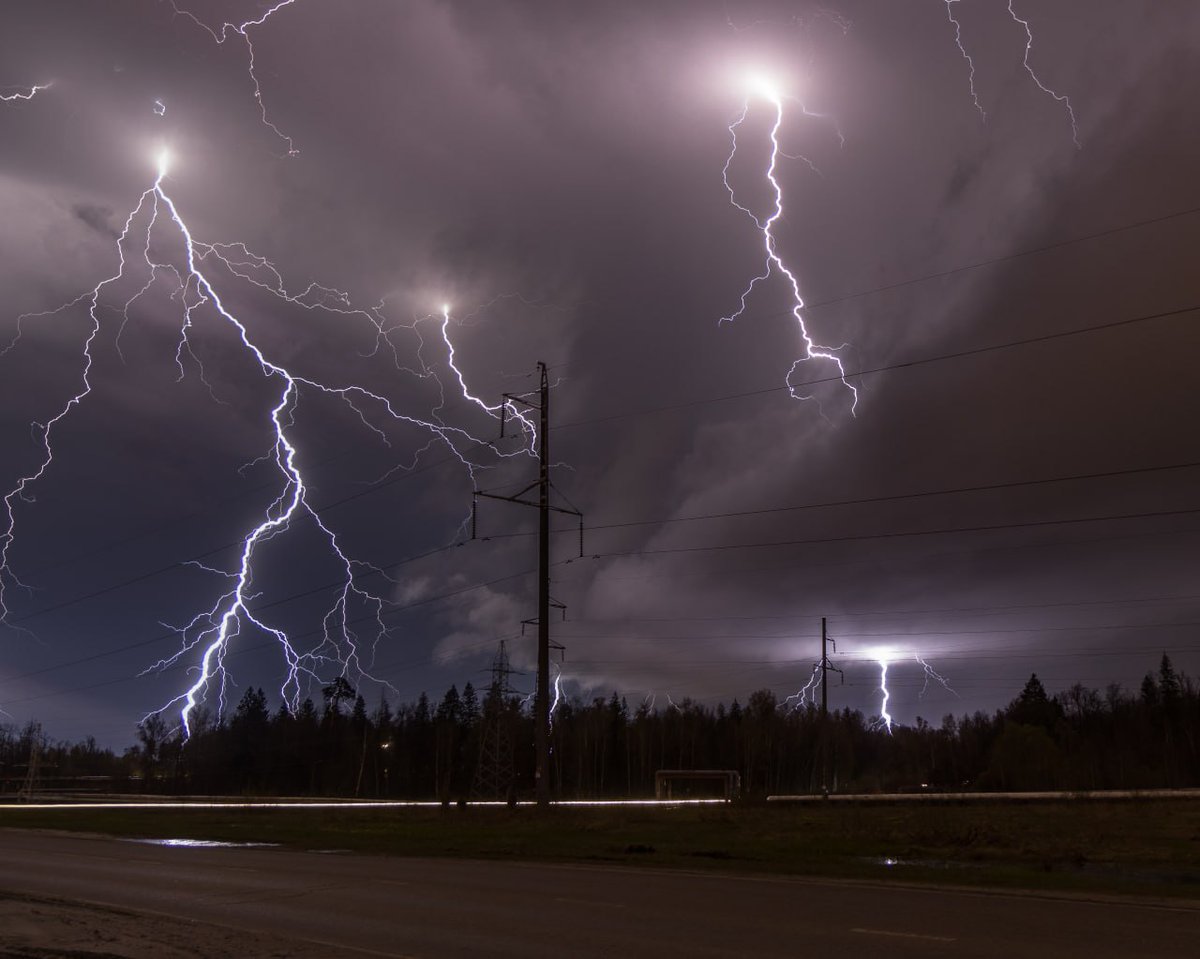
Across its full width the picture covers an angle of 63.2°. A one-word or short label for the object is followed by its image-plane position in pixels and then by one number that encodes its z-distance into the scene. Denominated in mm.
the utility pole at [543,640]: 30719
